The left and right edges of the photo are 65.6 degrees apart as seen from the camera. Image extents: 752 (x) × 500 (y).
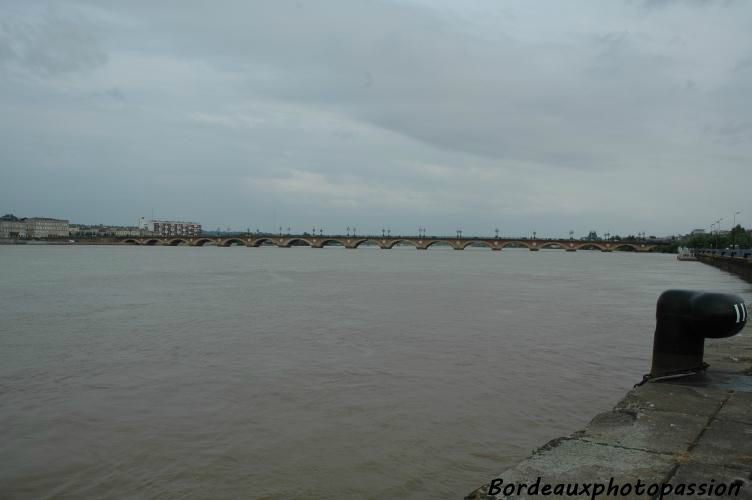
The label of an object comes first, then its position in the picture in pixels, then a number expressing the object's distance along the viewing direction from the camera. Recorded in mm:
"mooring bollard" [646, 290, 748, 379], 5977
